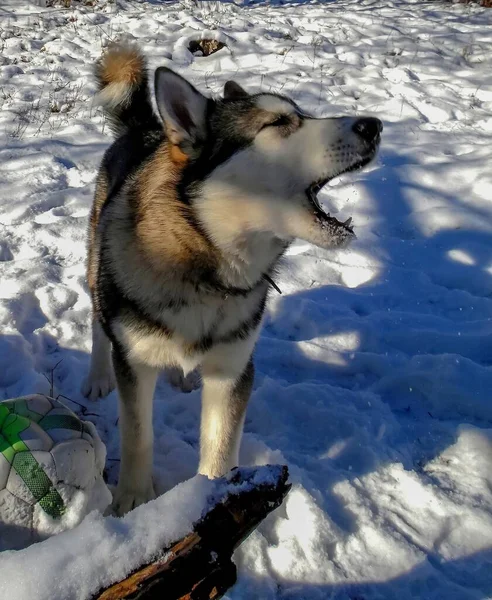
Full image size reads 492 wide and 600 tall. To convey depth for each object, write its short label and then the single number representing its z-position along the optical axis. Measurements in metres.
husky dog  1.96
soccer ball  1.70
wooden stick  1.20
